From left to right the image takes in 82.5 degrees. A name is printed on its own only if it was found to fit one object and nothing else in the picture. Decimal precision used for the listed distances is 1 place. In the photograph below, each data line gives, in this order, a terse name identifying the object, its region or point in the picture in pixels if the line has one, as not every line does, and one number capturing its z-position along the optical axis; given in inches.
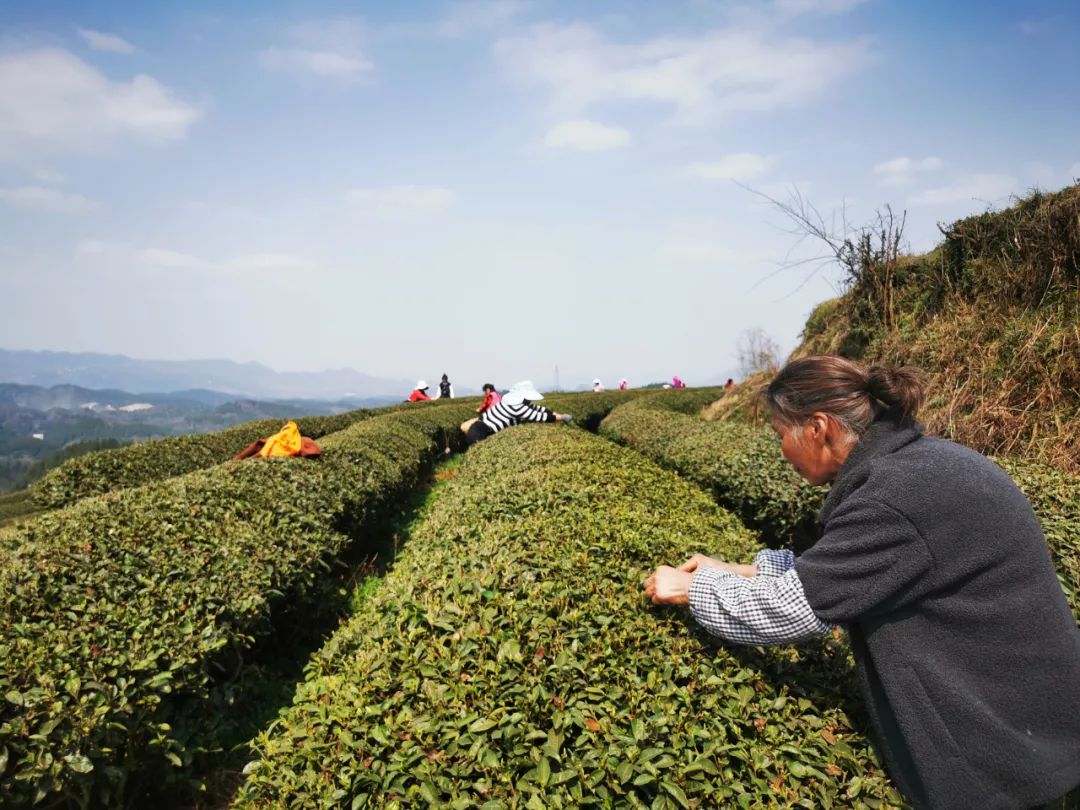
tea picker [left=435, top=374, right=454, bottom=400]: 1315.2
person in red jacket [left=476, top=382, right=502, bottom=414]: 625.6
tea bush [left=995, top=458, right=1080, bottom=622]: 149.1
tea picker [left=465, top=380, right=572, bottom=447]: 490.0
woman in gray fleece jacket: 68.7
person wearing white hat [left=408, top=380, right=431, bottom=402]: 1083.9
